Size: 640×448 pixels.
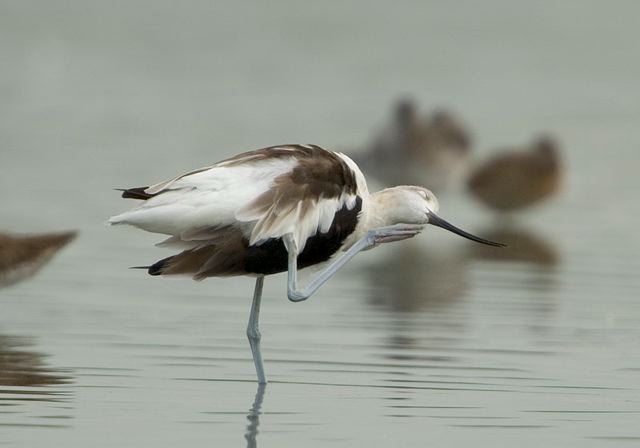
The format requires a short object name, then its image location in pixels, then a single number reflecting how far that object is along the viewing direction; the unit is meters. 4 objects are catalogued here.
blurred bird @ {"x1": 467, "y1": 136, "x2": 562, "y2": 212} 17.78
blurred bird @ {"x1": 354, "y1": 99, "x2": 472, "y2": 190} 19.89
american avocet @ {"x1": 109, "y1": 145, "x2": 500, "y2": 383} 7.88
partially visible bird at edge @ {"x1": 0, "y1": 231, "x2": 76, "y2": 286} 10.51
